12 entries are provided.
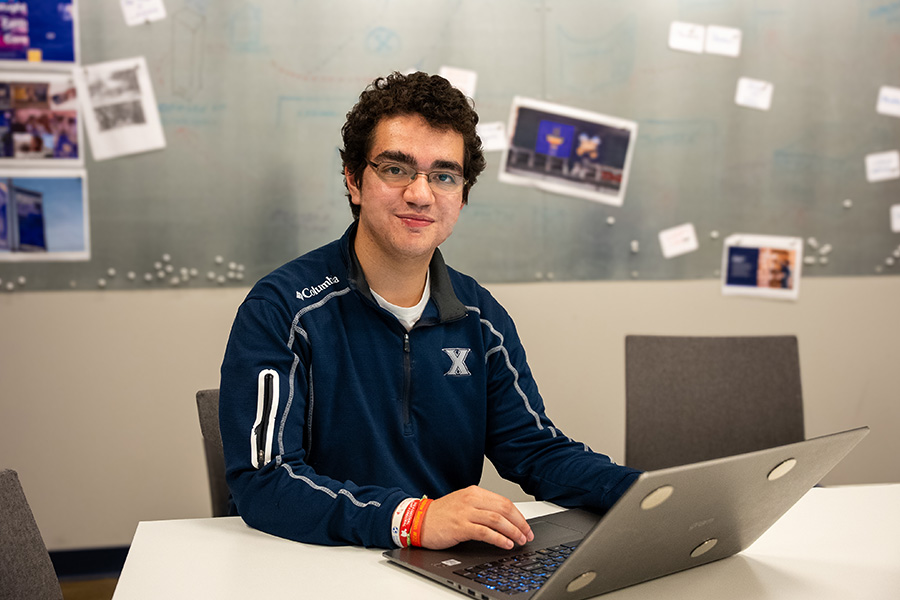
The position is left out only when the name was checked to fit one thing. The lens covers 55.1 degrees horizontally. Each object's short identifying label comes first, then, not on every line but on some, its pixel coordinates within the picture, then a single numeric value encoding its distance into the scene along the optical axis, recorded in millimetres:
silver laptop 857
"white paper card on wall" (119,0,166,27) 2689
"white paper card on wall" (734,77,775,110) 3031
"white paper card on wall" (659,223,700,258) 3021
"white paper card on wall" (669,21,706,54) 2984
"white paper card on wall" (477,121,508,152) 2910
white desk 1002
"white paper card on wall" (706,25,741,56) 3000
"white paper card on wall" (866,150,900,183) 3102
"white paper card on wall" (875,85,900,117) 3086
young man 1305
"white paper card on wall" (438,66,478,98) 2871
